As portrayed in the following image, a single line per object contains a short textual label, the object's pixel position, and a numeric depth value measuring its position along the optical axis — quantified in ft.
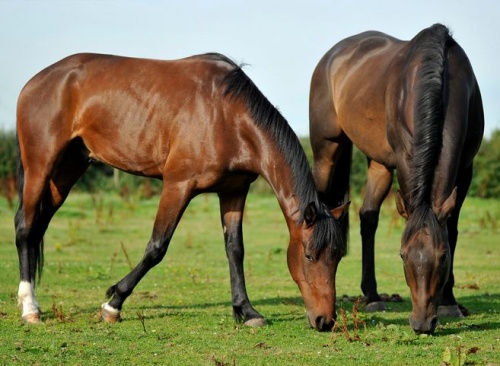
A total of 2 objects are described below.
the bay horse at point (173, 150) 46.21
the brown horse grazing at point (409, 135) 42.78
